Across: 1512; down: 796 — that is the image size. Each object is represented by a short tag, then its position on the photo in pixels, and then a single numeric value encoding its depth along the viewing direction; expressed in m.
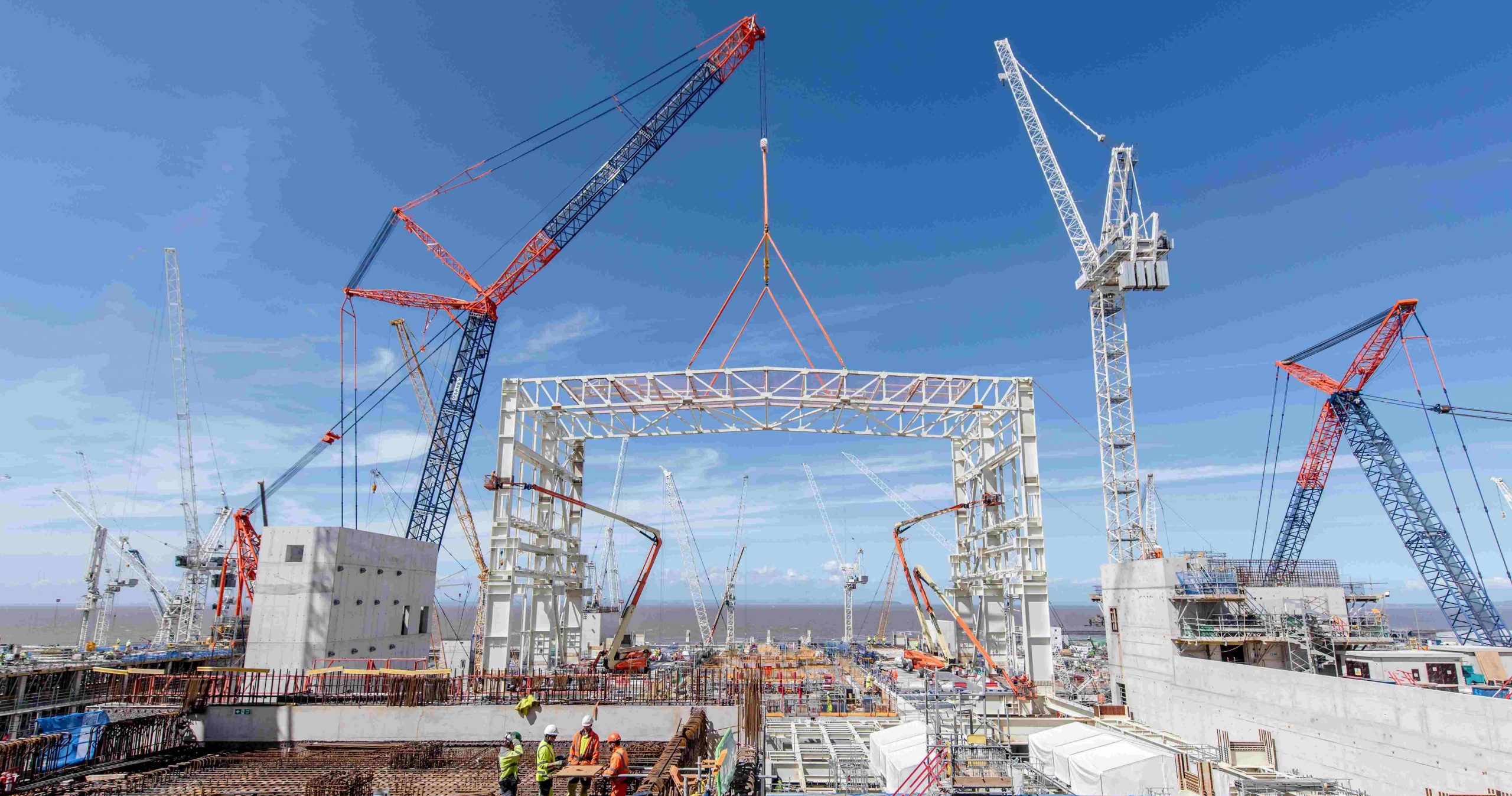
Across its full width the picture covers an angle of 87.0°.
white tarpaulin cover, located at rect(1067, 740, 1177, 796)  21.14
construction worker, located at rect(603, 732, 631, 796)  13.27
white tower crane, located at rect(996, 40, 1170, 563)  50.31
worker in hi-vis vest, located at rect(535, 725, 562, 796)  13.15
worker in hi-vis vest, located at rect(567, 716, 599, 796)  14.16
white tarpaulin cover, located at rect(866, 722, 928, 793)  22.58
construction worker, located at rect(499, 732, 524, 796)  13.05
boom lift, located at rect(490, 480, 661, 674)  36.91
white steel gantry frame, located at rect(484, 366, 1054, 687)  34.53
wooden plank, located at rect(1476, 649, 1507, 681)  31.67
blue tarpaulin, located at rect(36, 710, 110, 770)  19.59
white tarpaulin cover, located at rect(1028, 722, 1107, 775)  24.58
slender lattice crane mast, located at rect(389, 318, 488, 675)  53.78
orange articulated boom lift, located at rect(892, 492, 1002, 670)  38.66
